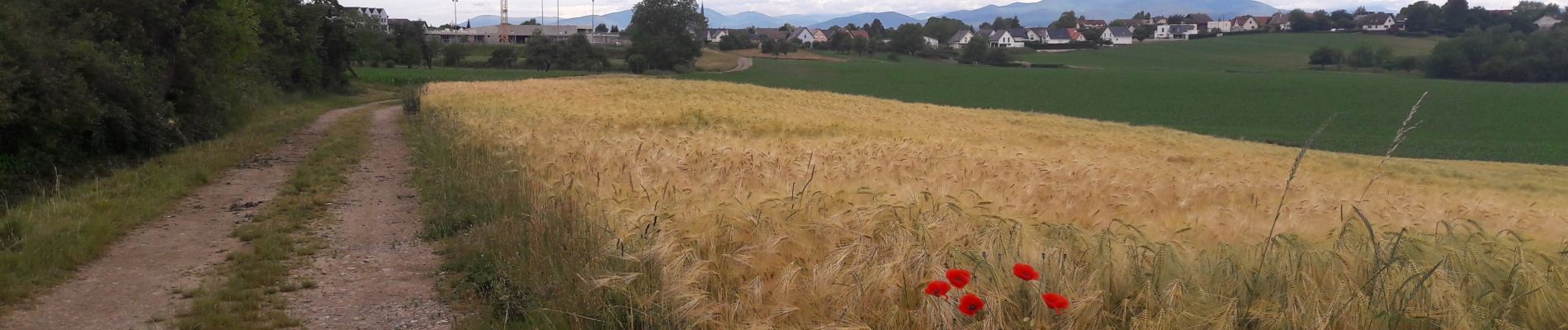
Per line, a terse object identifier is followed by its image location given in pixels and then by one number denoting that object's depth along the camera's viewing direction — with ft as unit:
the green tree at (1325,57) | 333.01
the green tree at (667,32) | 295.07
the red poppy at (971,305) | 12.53
